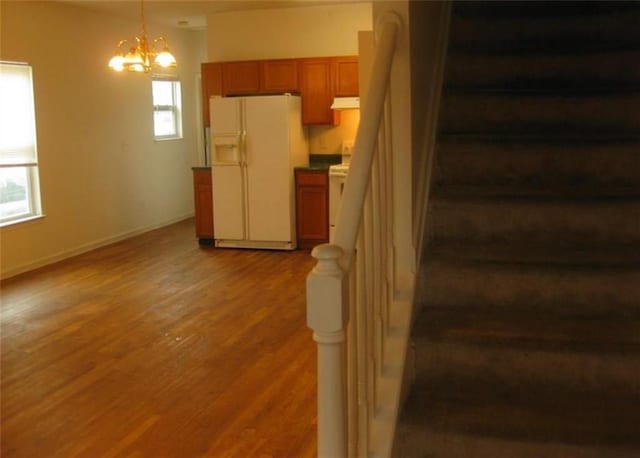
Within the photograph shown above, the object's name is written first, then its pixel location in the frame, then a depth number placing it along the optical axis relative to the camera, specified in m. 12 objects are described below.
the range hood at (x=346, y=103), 6.98
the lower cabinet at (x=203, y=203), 7.67
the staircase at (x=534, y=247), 2.02
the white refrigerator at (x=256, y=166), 7.04
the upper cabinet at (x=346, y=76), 7.17
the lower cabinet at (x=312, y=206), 7.17
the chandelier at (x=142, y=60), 5.49
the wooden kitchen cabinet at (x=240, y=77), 7.60
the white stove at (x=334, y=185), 6.93
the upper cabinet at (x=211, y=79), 7.73
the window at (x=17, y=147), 6.41
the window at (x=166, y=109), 8.95
